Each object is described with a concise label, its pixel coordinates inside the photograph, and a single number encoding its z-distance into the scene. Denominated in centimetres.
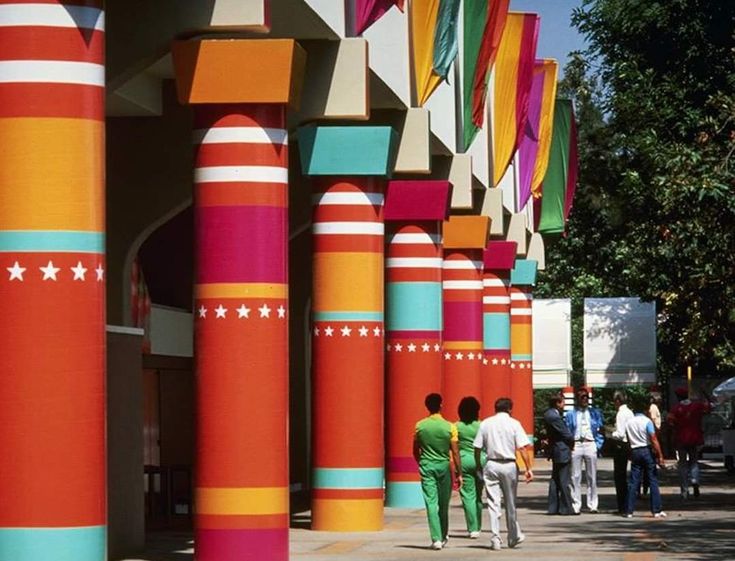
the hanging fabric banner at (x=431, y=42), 3000
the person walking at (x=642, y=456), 2994
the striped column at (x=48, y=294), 1544
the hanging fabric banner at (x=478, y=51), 3459
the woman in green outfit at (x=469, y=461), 2523
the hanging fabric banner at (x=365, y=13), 2461
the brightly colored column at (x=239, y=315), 2008
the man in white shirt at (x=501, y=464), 2364
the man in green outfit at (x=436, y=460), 2370
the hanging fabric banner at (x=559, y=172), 5556
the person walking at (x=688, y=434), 3541
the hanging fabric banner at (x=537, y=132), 4831
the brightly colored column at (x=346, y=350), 2623
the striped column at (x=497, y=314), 4675
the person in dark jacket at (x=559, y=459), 3092
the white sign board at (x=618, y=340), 6028
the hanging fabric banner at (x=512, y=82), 4131
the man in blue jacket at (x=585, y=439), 3148
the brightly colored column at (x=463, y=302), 3859
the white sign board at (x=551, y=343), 6372
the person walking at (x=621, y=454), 3070
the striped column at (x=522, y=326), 5488
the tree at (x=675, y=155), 2875
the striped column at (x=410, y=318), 3195
